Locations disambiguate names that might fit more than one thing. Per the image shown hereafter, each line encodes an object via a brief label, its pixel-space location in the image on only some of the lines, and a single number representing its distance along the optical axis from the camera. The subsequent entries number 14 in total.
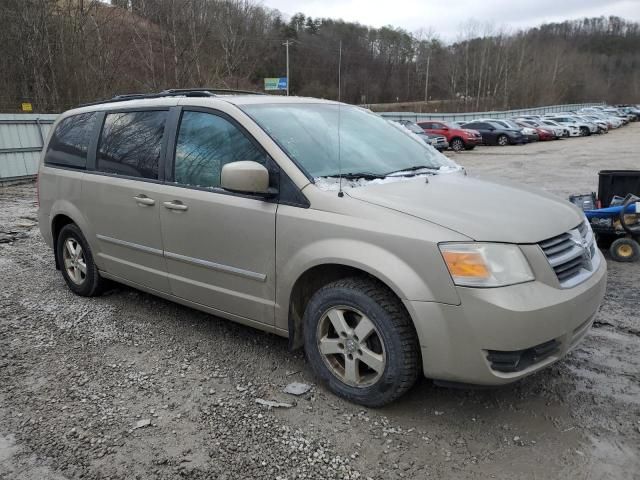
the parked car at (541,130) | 33.47
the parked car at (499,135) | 29.61
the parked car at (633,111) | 61.60
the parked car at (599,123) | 39.91
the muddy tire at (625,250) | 5.87
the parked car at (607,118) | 44.94
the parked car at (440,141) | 23.91
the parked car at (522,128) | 30.49
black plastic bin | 6.54
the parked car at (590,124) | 38.44
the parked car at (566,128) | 36.28
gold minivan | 2.61
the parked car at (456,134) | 26.38
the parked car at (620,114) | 53.06
